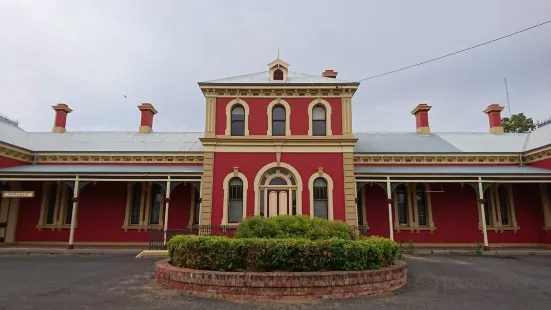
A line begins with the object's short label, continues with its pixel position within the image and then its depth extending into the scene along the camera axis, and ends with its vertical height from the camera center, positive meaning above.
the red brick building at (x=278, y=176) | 15.86 +1.91
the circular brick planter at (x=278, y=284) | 7.04 -1.35
